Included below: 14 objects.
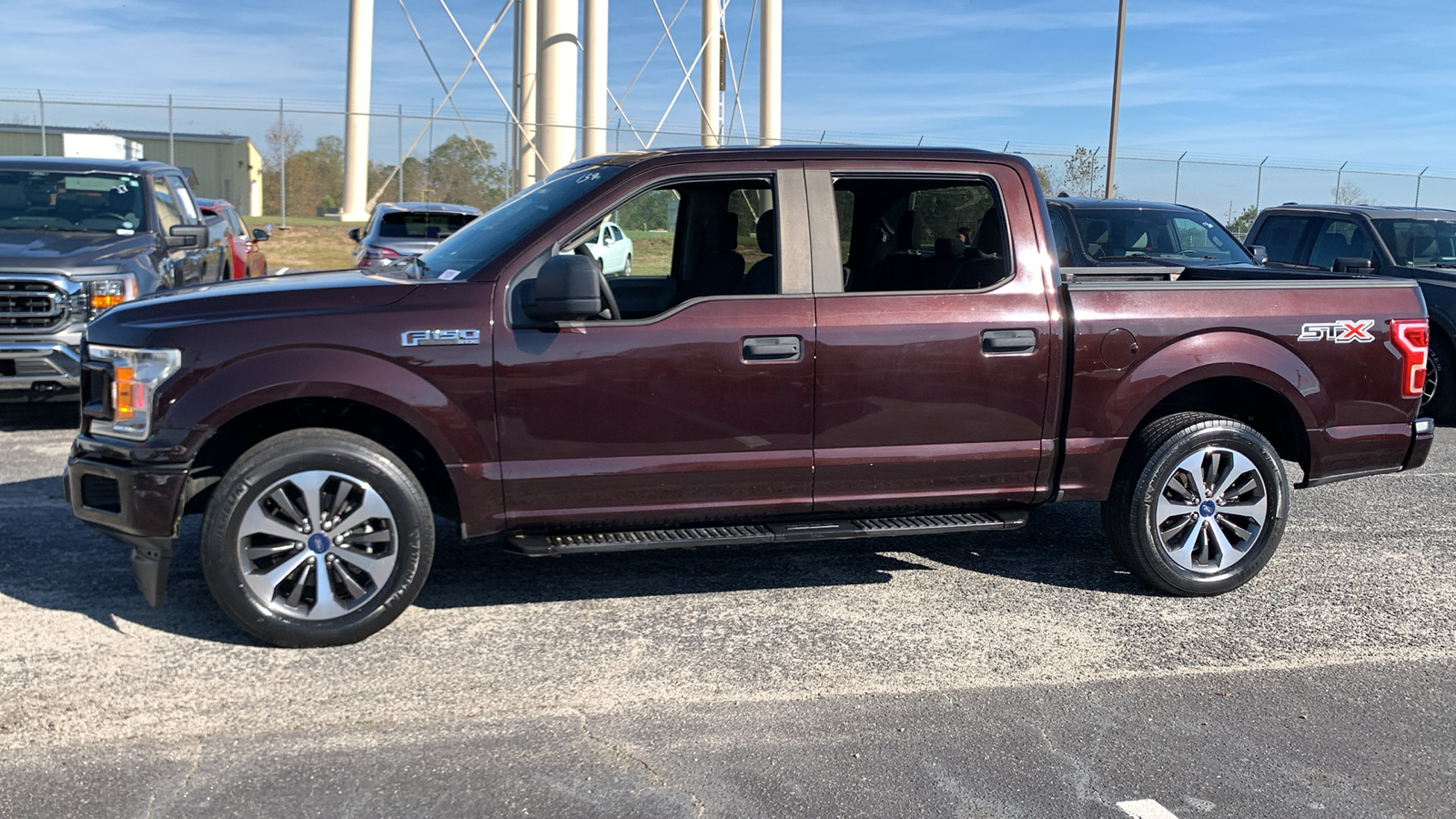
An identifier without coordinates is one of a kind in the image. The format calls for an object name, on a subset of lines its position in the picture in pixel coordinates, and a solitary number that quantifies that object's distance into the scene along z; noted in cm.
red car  1255
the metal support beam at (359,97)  3162
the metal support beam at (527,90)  2761
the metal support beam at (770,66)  3130
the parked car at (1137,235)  1065
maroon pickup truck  454
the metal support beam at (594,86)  2767
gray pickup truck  826
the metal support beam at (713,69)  3086
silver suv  1433
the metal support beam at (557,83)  2606
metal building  4575
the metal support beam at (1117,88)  2647
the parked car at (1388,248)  1001
